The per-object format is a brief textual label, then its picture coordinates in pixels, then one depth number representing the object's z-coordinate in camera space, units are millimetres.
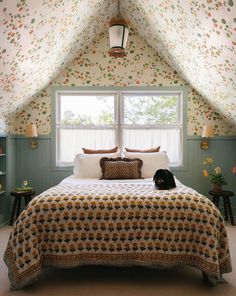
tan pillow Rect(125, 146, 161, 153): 4713
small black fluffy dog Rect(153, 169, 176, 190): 3001
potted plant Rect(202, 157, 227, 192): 4668
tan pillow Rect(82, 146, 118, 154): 4734
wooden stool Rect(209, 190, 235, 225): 4527
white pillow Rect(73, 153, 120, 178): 4273
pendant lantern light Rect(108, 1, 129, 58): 3221
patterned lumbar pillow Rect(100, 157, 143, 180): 4103
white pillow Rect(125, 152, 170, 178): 4285
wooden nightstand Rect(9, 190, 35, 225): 4418
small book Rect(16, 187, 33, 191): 4516
